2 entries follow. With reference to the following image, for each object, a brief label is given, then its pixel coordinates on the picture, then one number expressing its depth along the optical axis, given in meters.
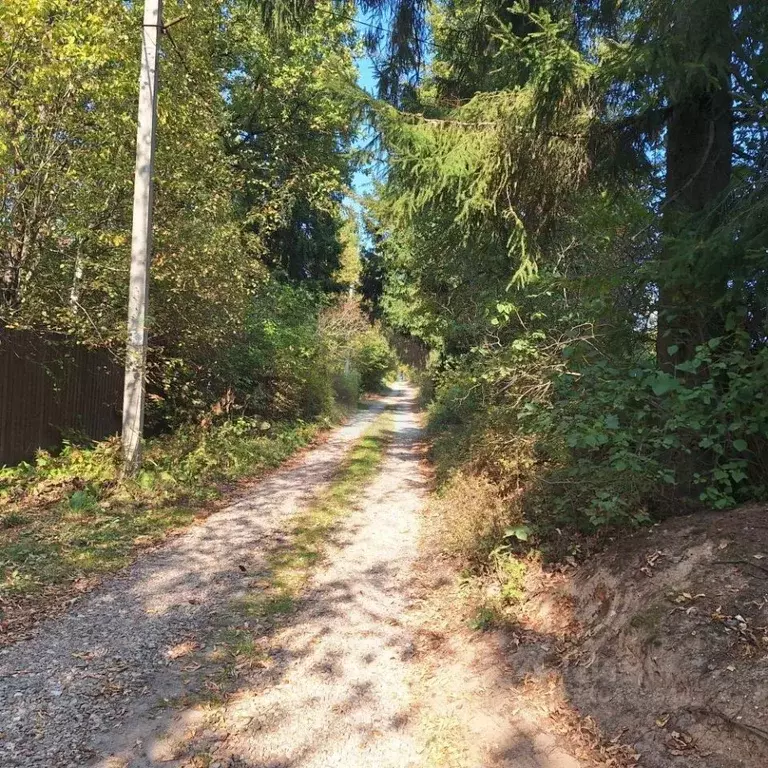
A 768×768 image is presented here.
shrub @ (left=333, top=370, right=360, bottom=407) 27.34
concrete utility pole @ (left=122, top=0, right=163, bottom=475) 7.98
